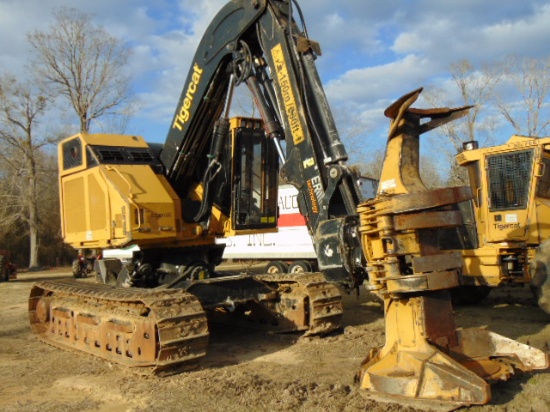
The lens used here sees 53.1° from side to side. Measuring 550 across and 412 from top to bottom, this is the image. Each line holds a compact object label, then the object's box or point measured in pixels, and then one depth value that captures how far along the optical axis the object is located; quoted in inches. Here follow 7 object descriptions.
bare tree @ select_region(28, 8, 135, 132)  1280.8
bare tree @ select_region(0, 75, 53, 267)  1232.2
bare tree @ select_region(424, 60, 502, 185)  1185.7
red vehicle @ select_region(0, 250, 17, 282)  790.5
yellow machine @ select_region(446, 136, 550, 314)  336.5
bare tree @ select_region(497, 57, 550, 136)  1187.3
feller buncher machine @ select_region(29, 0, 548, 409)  165.2
